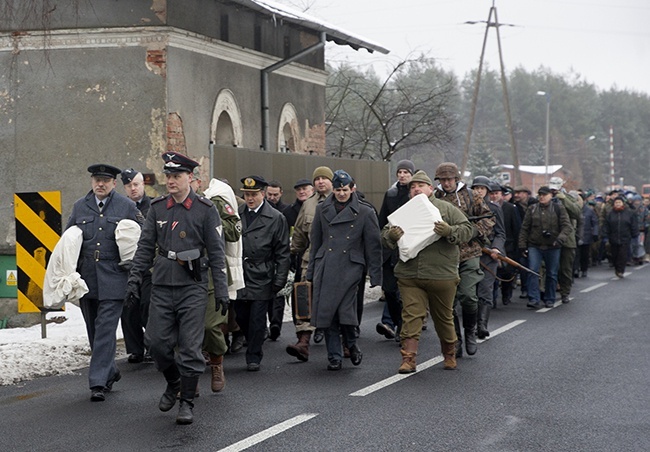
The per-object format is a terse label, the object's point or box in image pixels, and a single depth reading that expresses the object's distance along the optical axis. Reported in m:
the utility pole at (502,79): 40.03
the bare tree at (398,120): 32.94
